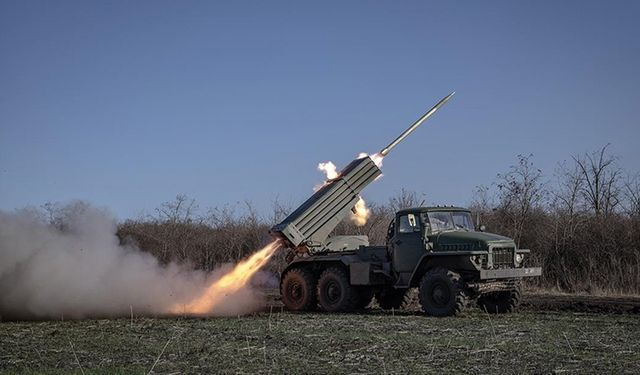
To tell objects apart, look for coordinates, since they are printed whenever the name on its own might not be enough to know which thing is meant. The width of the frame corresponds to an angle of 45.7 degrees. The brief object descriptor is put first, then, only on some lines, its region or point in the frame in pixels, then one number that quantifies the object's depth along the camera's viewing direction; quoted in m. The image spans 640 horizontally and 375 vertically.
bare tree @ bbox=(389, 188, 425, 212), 35.31
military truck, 17.83
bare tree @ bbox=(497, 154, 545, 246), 30.80
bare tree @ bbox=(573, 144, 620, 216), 32.66
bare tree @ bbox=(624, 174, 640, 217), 28.48
